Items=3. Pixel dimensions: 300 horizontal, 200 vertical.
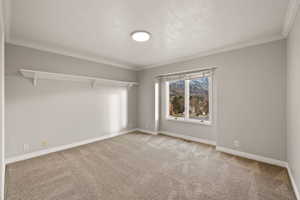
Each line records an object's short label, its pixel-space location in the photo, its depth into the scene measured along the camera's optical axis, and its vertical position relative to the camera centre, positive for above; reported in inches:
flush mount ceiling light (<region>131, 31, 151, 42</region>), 92.7 +46.8
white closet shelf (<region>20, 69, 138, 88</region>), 105.4 +22.0
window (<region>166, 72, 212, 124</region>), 147.8 +0.8
